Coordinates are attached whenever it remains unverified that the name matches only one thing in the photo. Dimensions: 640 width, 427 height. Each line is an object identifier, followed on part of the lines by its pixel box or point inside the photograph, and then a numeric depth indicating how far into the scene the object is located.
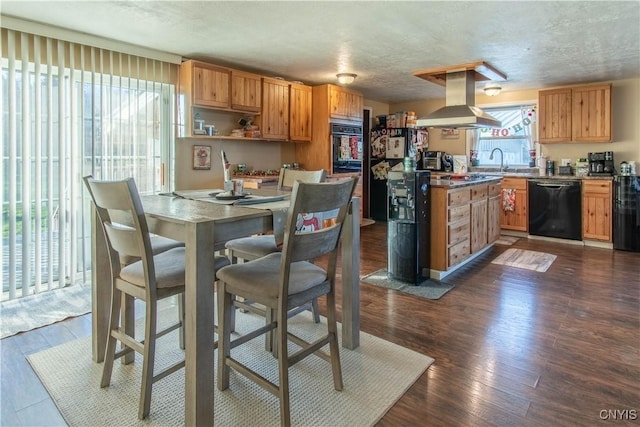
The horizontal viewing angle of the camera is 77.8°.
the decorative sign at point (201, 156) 4.66
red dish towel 5.93
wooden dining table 1.56
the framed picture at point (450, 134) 7.09
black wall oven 5.81
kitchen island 3.75
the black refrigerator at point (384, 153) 7.02
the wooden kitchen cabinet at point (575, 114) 5.39
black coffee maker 5.45
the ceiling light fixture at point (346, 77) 5.16
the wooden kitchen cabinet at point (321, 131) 5.67
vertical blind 3.24
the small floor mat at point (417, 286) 3.41
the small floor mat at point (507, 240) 5.50
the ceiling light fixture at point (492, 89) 5.79
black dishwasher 5.45
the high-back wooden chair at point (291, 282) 1.64
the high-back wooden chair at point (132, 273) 1.66
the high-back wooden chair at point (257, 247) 2.41
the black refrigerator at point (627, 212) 4.95
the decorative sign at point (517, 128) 6.29
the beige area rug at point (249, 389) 1.76
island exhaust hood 4.53
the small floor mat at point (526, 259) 4.30
